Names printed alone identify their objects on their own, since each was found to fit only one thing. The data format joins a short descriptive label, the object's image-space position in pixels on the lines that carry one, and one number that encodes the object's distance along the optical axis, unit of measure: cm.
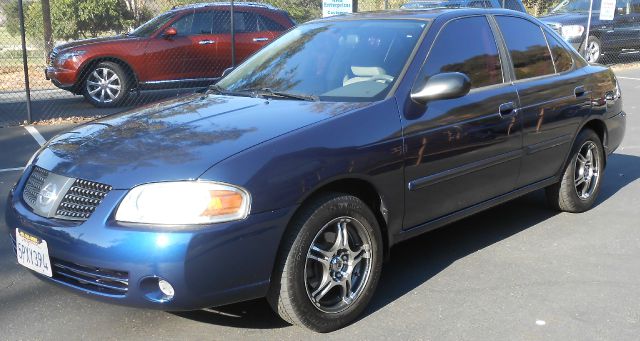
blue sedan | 313
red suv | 1126
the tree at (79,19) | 1997
